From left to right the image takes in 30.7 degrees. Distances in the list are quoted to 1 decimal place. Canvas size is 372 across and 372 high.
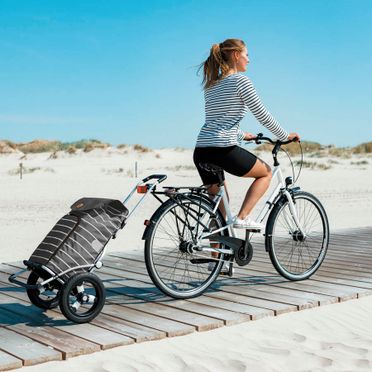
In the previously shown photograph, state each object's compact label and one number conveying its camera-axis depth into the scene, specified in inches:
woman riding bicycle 189.9
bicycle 183.5
